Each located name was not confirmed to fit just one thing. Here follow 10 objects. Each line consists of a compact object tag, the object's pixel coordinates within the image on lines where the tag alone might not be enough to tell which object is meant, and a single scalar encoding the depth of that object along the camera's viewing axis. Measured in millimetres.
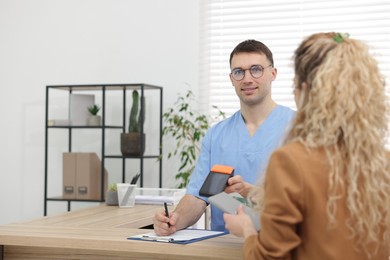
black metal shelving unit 4250
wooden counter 1998
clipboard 2057
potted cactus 4227
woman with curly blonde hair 1355
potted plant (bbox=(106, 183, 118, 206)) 3449
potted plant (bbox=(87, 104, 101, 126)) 4363
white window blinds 4082
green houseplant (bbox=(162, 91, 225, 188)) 4176
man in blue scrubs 2459
